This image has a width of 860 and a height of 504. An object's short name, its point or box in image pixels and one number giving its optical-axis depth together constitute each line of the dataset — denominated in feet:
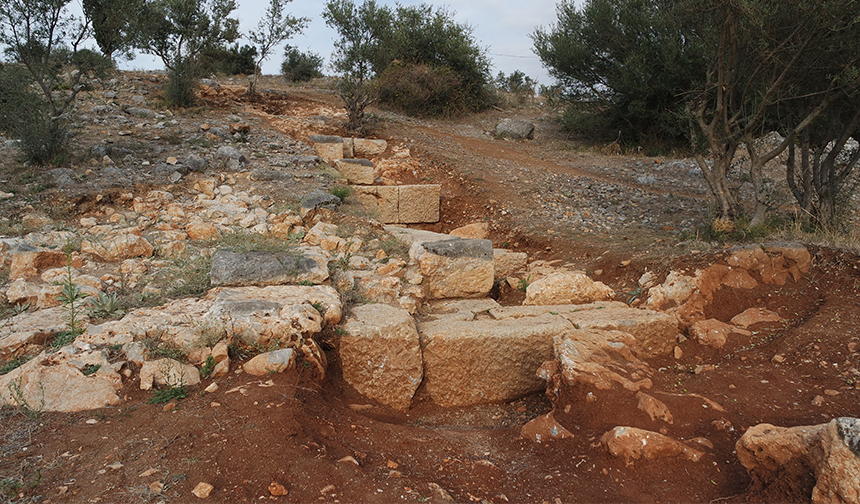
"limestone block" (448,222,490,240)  25.11
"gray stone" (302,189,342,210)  19.75
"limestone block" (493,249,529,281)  19.16
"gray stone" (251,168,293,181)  22.30
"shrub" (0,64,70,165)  20.38
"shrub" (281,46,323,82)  58.90
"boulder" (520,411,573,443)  9.24
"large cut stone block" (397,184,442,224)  26.81
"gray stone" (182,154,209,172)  22.20
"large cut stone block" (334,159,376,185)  27.22
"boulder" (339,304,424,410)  11.64
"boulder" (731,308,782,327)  13.02
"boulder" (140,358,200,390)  9.00
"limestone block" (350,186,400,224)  26.20
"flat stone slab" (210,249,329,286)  12.67
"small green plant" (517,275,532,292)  17.56
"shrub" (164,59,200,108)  32.30
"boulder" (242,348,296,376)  9.66
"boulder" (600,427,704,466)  7.92
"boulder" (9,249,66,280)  12.97
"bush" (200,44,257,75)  53.21
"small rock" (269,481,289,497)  6.61
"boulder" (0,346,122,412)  8.20
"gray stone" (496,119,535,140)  44.50
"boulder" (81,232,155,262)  14.32
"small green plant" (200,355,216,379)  9.48
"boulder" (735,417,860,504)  5.66
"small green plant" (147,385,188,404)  8.62
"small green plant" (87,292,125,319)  10.85
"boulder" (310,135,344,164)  29.58
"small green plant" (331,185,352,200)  21.84
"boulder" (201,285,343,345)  10.54
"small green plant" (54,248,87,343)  10.02
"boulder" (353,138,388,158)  32.01
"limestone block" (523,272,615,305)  15.39
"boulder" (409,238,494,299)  15.96
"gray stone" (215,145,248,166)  23.65
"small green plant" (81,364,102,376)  8.96
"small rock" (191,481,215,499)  6.44
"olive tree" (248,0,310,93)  39.47
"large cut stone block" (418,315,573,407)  12.37
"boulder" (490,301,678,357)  12.76
